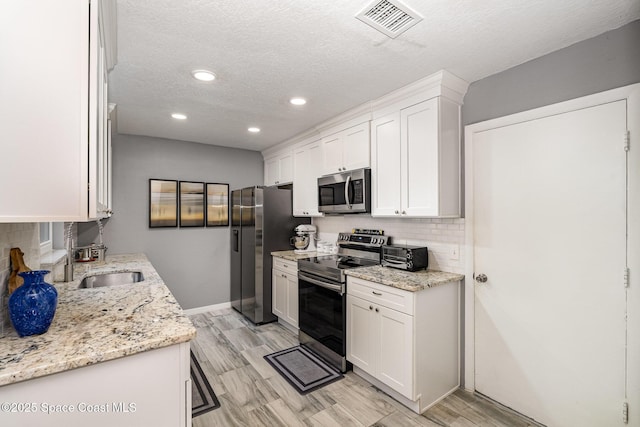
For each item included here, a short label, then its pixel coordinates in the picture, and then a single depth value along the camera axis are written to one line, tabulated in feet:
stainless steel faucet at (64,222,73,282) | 7.25
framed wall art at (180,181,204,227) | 14.01
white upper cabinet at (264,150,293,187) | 14.03
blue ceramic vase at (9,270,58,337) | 3.76
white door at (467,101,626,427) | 5.78
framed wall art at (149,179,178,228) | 13.32
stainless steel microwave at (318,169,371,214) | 9.53
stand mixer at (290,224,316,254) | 13.23
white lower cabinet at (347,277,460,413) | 7.11
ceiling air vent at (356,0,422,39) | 4.94
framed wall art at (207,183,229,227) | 14.70
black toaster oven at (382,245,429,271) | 8.41
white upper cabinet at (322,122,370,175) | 9.72
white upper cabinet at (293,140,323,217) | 12.23
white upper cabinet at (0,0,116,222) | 2.79
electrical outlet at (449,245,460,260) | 8.22
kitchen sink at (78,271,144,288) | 8.55
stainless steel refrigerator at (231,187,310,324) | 12.77
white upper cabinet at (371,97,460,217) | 7.68
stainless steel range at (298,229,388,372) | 9.05
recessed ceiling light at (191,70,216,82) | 7.22
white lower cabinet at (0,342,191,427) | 3.24
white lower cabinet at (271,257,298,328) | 11.59
